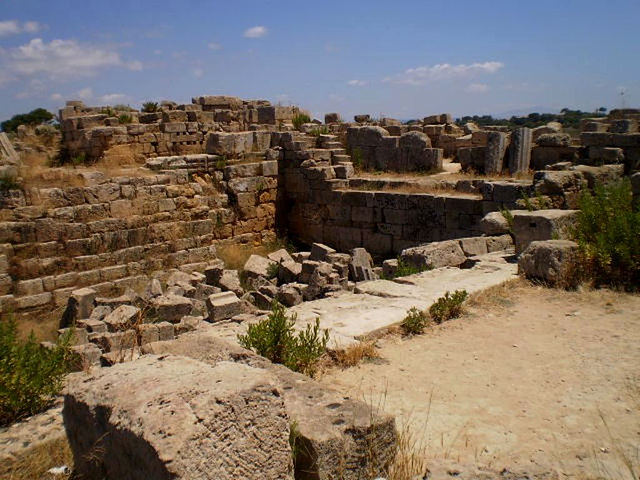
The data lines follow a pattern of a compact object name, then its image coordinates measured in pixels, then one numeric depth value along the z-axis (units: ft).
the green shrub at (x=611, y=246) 21.75
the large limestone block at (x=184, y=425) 8.24
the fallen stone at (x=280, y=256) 38.14
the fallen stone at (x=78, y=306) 29.19
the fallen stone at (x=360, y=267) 33.02
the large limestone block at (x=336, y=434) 9.98
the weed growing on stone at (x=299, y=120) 55.52
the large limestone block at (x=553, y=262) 22.43
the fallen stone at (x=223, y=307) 26.22
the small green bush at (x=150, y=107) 57.26
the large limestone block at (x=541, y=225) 26.32
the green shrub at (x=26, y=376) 13.69
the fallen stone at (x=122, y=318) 25.05
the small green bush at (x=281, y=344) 15.42
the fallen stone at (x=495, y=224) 32.04
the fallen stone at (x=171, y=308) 27.14
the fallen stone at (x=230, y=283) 32.24
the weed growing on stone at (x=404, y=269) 27.67
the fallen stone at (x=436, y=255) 28.66
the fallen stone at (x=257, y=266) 36.01
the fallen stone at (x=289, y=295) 29.50
